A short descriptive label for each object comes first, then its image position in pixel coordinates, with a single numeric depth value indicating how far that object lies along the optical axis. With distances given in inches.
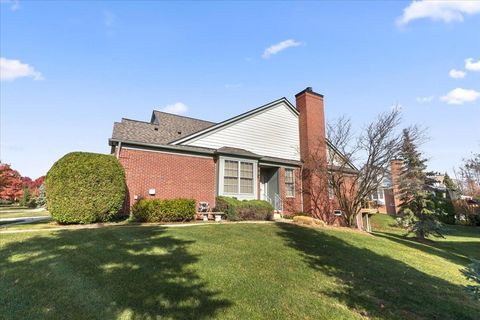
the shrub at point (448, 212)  1076.2
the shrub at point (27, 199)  1221.0
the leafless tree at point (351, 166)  518.0
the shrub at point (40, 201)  1154.3
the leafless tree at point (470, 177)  956.0
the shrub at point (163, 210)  415.5
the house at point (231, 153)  480.1
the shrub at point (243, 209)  479.3
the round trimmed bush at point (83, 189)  370.9
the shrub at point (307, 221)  466.8
